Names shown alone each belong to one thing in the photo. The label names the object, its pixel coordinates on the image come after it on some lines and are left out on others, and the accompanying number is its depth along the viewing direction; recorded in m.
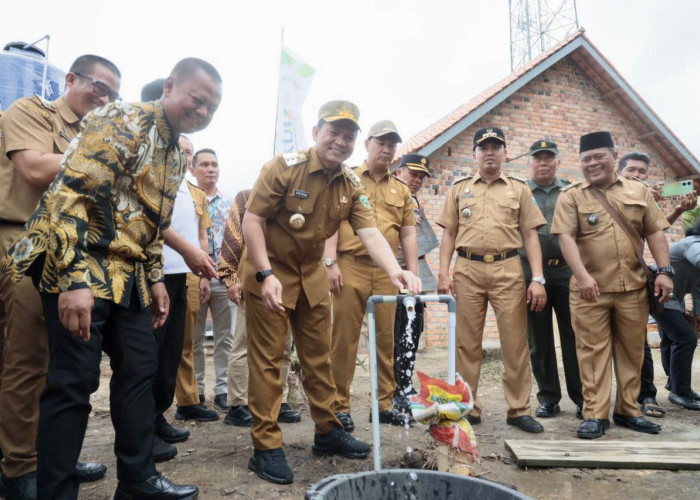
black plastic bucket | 1.60
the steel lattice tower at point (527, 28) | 19.95
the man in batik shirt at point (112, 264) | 1.86
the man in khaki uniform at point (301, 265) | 2.86
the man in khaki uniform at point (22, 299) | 2.31
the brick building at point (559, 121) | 9.10
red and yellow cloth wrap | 1.94
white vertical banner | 7.43
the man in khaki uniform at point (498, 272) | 3.92
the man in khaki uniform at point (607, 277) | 3.83
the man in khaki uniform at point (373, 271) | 3.76
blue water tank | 6.74
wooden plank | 3.03
